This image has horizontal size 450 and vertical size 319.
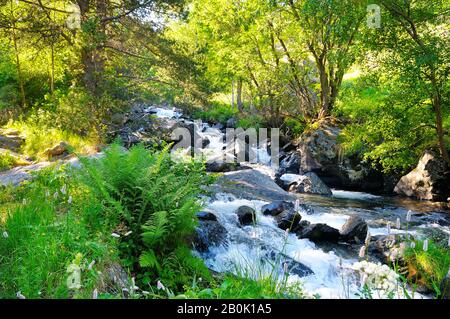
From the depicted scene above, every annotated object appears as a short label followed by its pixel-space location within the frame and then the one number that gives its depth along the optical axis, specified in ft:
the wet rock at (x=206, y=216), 22.97
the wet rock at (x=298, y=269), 19.62
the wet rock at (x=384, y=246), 21.37
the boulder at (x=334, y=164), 46.96
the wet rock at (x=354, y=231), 25.50
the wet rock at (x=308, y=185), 42.65
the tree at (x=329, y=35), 34.86
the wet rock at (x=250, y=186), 34.22
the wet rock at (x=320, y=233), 24.91
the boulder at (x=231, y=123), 81.00
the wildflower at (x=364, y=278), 8.74
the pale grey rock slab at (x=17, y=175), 24.03
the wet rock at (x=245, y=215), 26.14
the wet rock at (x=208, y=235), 20.71
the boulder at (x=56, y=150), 36.11
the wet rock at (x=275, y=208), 28.68
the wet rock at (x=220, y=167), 46.24
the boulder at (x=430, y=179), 39.32
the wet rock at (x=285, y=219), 26.48
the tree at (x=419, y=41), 31.73
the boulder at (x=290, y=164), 53.06
